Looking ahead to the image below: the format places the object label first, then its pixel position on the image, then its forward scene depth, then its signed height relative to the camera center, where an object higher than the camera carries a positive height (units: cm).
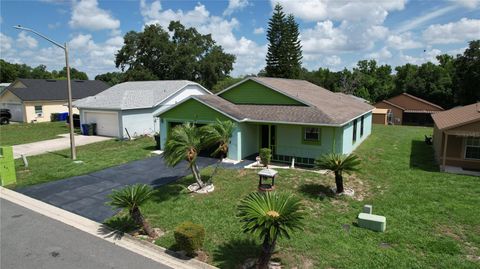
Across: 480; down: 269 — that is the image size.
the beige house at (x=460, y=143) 1578 -177
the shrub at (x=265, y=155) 1644 -238
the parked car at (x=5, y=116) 3659 -99
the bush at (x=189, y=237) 836 -337
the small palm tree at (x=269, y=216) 741 -252
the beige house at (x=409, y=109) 4866 -2
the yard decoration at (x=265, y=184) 1268 -292
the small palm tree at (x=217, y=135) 1289 -107
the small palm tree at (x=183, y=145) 1230 -143
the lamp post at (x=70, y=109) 1745 -11
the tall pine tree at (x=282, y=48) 5584 +1047
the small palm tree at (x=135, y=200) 945 -272
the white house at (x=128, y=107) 2673 +6
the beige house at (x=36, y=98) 3783 +120
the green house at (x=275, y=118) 1720 -55
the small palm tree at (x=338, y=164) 1230 -211
